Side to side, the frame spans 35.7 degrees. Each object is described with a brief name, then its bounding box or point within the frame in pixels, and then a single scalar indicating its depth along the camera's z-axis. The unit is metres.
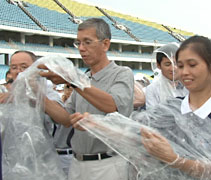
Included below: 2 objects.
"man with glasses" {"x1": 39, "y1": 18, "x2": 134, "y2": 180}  1.83
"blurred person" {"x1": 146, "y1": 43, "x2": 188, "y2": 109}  2.47
